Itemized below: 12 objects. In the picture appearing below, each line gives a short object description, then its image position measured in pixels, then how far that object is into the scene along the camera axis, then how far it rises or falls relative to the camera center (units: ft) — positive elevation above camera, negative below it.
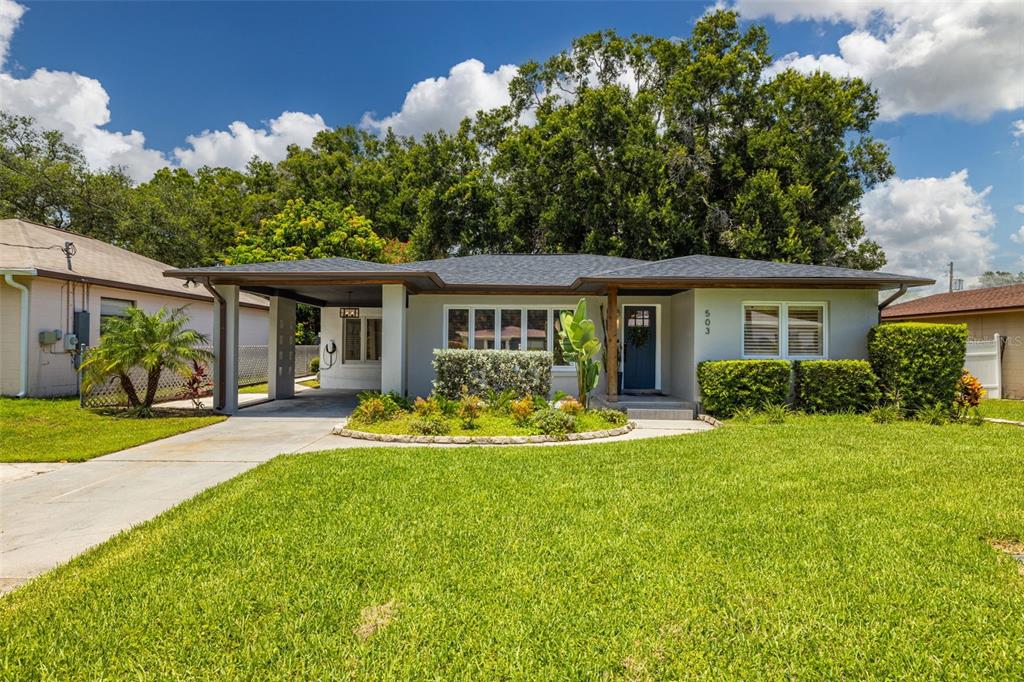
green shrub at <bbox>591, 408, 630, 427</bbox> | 30.50 -4.40
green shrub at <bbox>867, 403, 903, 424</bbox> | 31.58 -4.24
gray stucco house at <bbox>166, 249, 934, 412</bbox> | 34.83 +3.12
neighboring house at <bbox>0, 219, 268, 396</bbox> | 36.94 +3.82
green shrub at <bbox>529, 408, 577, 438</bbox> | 27.30 -4.36
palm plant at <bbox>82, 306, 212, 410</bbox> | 32.40 -0.60
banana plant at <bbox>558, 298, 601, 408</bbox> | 33.47 -0.03
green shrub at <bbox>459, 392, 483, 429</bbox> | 28.76 -3.99
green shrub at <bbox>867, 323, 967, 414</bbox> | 32.96 -1.05
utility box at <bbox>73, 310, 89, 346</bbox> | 40.57 +1.22
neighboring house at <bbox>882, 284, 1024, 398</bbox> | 46.75 +3.46
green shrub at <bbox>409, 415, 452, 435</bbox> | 27.43 -4.62
